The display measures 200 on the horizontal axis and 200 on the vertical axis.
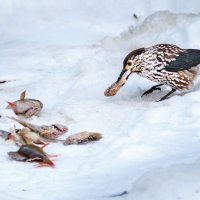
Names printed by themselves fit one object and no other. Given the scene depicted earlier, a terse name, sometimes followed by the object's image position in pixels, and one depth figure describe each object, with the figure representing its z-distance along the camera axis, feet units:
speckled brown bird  40.11
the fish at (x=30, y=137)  34.41
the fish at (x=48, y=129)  35.37
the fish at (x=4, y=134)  34.83
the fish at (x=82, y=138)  34.30
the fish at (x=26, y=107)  38.52
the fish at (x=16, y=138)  34.22
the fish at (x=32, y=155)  31.50
